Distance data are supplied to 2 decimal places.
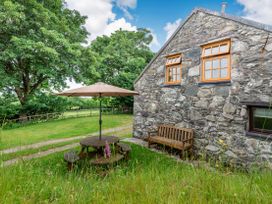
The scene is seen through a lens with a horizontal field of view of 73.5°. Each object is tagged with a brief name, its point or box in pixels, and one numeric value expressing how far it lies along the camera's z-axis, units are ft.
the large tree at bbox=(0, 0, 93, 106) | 39.93
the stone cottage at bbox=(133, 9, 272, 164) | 16.60
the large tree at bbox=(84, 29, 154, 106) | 64.75
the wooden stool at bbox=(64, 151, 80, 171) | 15.53
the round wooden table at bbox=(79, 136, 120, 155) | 17.99
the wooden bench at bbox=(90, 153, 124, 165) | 15.49
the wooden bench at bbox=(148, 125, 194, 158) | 21.68
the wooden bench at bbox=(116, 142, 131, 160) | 18.91
